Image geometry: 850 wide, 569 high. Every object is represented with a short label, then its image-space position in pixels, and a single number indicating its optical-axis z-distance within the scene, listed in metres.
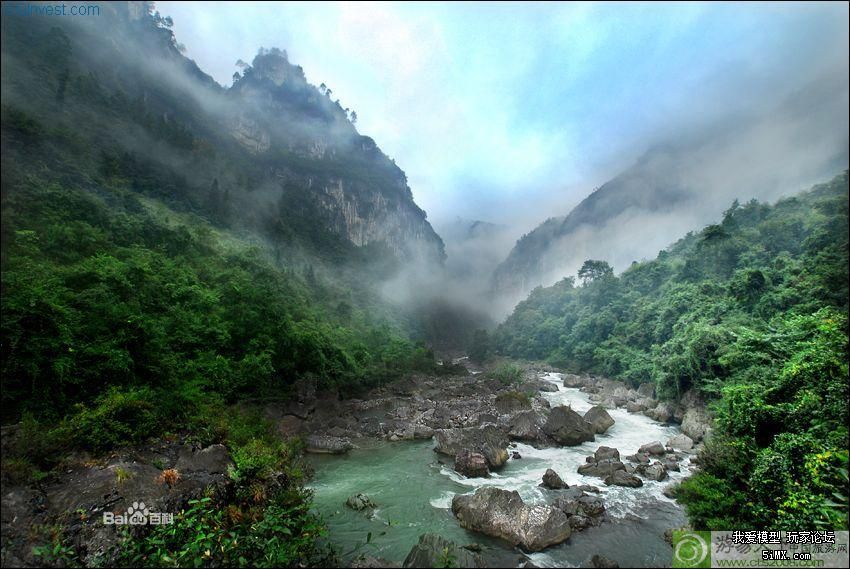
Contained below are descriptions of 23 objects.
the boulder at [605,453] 17.81
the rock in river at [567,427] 20.80
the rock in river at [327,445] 20.08
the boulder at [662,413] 26.80
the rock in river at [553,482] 14.89
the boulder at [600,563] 9.41
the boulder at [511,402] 27.88
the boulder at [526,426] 21.30
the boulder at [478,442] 17.83
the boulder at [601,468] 16.09
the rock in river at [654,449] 18.95
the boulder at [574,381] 43.52
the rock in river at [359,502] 13.13
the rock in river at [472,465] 16.48
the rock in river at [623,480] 14.92
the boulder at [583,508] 11.82
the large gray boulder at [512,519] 10.68
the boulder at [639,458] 17.66
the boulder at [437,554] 9.02
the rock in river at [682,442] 20.11
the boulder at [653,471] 15.70
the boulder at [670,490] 13.88
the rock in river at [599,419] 23.07
